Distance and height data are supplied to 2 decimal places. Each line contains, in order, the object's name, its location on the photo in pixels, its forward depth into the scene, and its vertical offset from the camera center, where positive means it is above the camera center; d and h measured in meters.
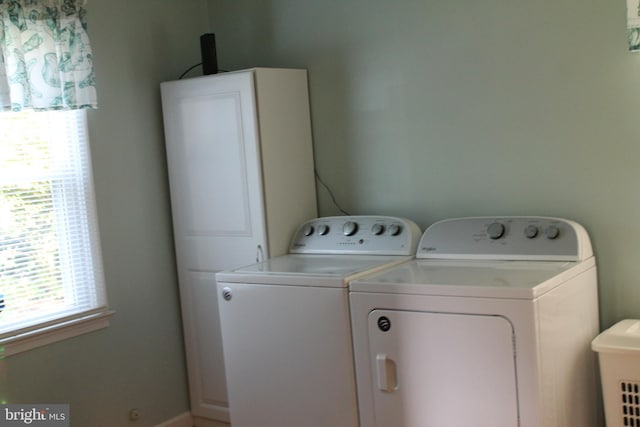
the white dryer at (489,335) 2.15 -0.55
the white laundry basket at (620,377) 2.28 -0.72
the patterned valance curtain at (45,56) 2.72 +0.54
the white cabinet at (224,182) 3.13 -0.01
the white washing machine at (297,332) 2.52 -0.57
